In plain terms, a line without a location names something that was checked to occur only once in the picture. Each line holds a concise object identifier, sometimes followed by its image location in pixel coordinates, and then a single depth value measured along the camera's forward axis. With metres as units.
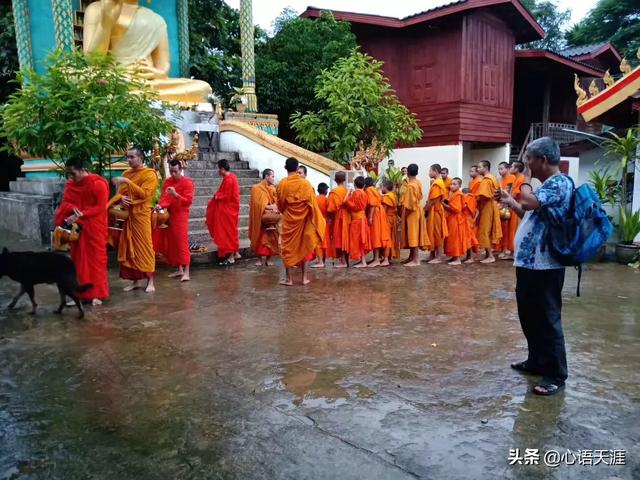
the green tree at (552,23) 31.52
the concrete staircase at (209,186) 9.19
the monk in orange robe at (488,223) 8.77
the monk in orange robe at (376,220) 8.12
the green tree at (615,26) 22.61
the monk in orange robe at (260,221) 8.03
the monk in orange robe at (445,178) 8.77
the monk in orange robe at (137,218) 6.27
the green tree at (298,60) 14.76
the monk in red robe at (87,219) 5.59
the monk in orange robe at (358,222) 8.00
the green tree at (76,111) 6.72
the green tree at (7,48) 12.78
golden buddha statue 11.75
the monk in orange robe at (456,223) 8.55
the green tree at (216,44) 15.27
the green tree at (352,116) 10.91
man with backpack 3.43
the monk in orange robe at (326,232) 8.21
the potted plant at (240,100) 12.61
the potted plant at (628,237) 8.52
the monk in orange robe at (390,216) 8.40
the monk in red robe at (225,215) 8.02
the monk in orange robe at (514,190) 8.29
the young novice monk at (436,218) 8.45
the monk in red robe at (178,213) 7.15
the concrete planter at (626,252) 8.49
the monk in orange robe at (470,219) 8.62
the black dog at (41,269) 5.19
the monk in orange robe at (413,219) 8.27
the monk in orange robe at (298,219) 6.72
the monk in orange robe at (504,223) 8.73
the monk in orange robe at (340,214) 8.12
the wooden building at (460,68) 15.47
